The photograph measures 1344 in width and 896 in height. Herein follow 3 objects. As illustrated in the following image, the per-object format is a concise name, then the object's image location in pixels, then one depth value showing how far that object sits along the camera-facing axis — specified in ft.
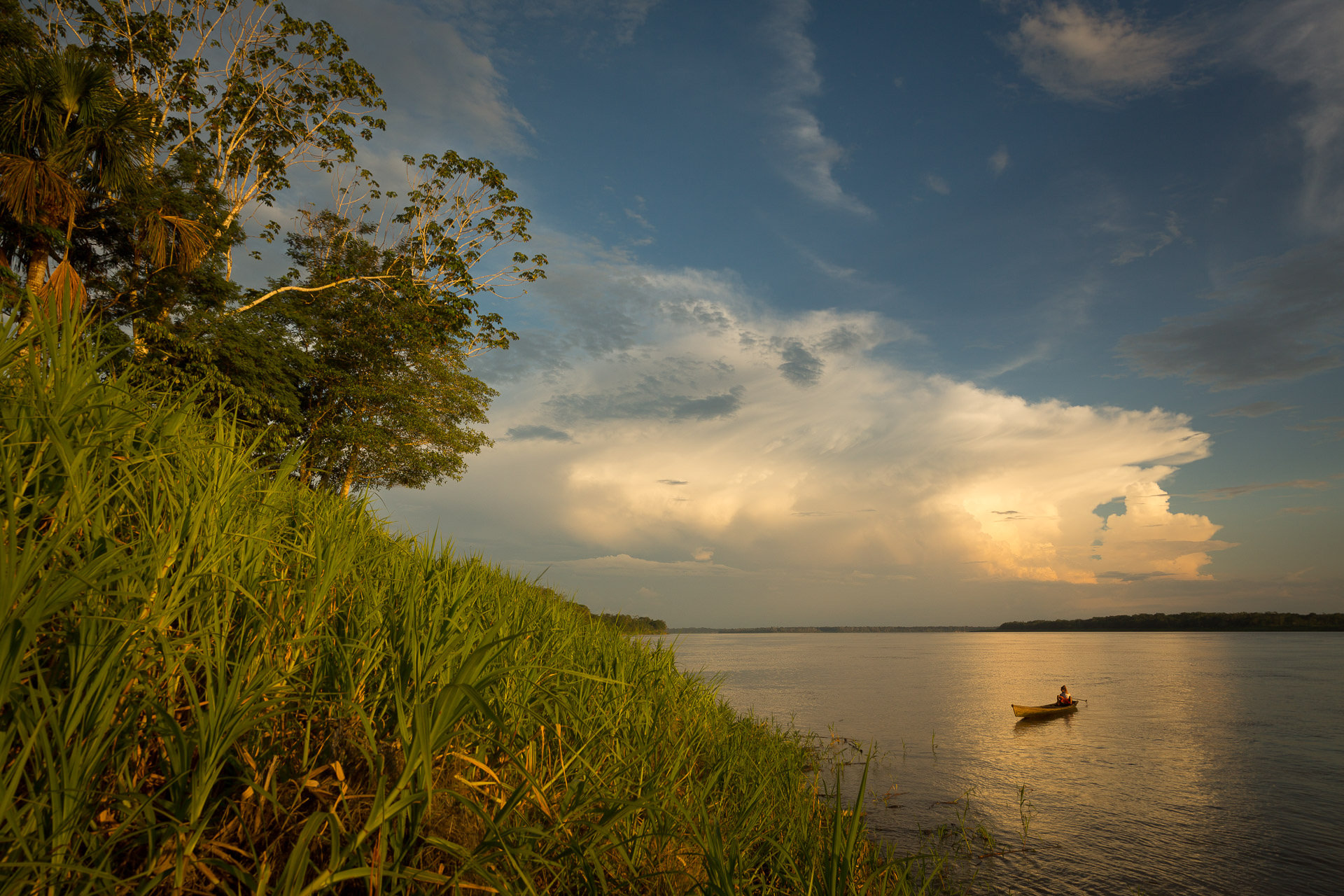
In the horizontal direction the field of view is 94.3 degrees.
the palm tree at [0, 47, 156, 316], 46.55
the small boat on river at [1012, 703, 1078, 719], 83.05
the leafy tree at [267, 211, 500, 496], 76.69
